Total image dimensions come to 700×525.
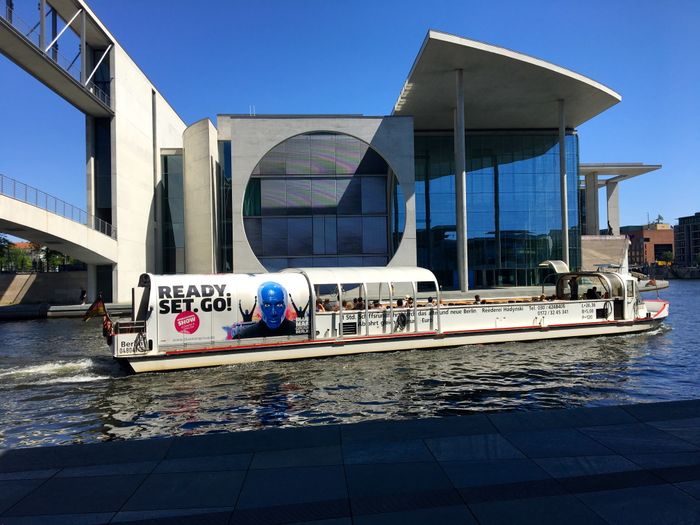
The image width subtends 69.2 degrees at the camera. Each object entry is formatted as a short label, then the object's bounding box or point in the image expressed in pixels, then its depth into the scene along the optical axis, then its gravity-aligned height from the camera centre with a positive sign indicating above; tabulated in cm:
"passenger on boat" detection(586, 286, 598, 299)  2417 -133
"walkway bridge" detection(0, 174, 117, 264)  3187 +326
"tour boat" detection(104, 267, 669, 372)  1652 -185
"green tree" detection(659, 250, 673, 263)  15850 +222
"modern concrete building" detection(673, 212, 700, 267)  16450 +776
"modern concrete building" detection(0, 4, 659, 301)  4084 +895
